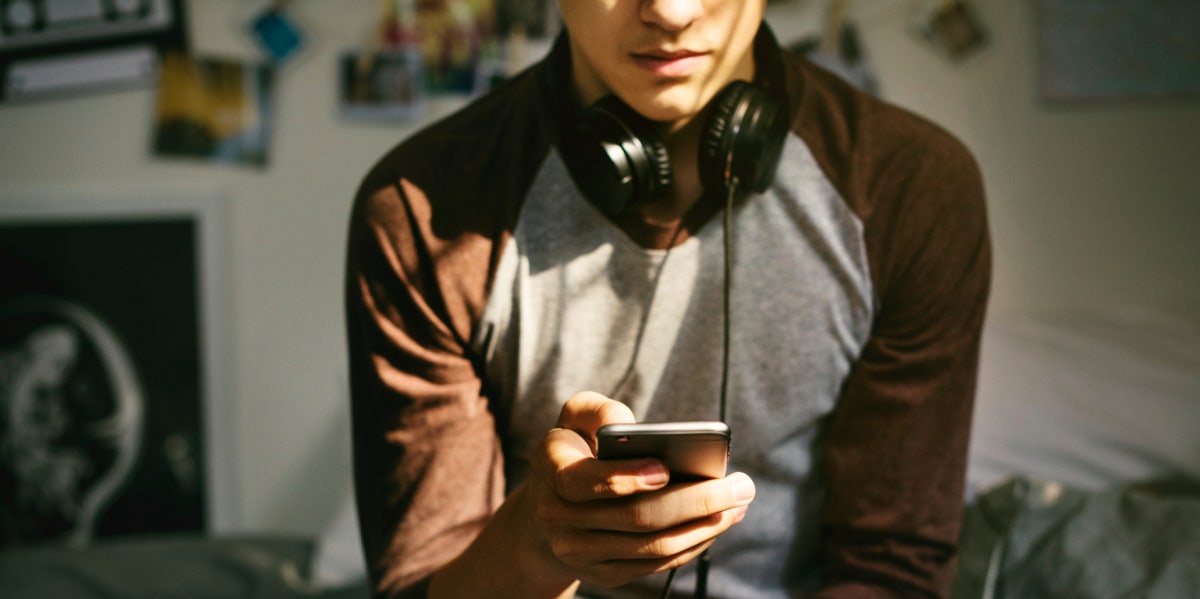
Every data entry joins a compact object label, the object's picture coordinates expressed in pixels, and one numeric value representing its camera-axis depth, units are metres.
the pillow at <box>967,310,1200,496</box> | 1.13
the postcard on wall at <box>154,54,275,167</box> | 1.48
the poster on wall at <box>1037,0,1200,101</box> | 1.35
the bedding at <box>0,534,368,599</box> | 1.15
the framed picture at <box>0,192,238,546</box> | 1.56
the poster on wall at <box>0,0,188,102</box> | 1.48
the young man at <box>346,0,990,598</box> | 0.76
